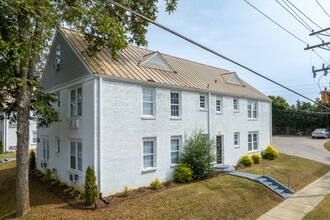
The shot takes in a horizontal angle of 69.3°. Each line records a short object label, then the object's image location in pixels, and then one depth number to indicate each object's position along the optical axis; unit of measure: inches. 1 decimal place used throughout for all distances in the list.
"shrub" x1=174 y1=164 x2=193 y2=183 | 553.3
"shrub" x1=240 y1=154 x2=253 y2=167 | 769.6
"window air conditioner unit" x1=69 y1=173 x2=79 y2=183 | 502.1
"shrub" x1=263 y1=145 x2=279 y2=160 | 886.0
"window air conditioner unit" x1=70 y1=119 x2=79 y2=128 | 501.4
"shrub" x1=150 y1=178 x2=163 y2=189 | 506.9
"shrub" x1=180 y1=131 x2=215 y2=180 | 578.8
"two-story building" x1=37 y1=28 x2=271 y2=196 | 461.4
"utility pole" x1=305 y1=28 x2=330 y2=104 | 660.4
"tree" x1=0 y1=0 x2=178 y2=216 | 358.3
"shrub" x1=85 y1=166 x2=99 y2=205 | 412.8
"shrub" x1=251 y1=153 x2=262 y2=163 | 815.1
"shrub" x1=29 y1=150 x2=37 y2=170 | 743.1
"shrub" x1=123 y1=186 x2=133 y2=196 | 461.2
